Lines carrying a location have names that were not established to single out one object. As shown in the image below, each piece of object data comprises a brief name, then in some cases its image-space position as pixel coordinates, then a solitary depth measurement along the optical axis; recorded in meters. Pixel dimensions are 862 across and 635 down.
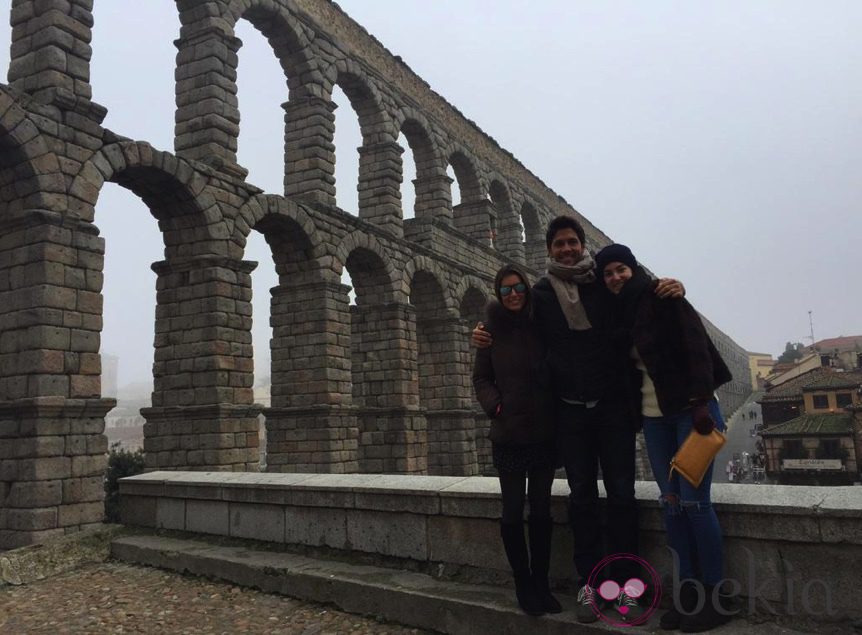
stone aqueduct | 8.15
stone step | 3.41
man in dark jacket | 3.35
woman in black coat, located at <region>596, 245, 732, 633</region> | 3.05
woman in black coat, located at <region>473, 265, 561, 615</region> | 3.44
